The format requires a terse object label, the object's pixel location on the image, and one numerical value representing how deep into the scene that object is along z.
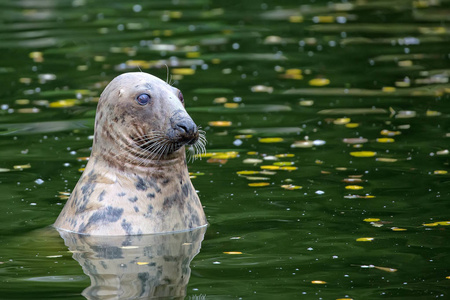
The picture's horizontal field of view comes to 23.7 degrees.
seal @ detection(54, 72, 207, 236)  8.87
